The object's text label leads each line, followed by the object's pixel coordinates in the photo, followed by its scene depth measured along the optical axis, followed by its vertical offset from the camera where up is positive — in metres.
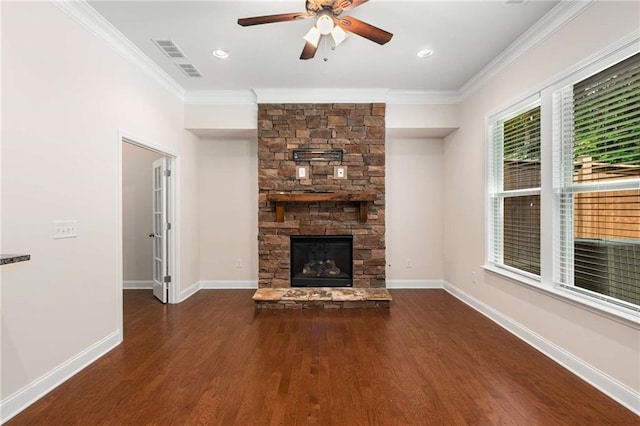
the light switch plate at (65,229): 2.16 -0.13
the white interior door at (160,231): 3.99 -0.28
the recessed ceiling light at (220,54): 3.11 +1.68
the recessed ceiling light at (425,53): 3.09 +1.68
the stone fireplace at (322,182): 4.20 +0.41
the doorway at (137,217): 4.73 -0.09
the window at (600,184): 1.98 +0.20
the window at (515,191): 2.88 +0.20
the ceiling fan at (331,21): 2.13 +1.42
